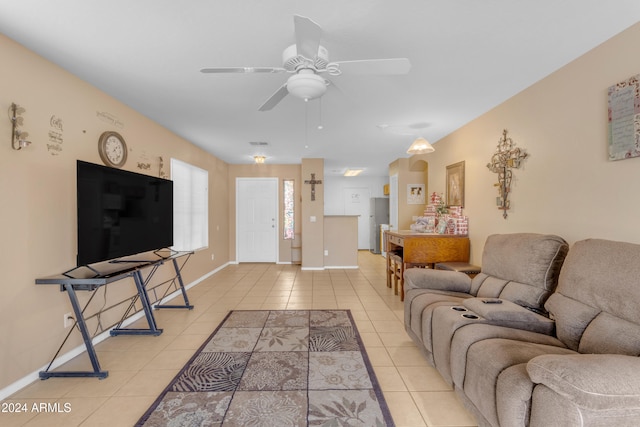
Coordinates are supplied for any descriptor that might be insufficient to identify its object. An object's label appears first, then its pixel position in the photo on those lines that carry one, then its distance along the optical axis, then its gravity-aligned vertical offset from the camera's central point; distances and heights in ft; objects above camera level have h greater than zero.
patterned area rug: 5.66 -4.06
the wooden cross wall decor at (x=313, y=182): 20.15 +2.05
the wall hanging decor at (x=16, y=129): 6.43 +1.86
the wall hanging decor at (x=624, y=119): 5.89 +1.97
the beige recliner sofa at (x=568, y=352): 3.47 -2.23
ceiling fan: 5.71 +2.98
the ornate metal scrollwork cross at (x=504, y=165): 9.50 +1.57
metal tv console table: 6.86 -1.89
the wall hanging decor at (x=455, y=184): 12.83 +1.25
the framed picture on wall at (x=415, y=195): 19.75 +1.11
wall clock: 9.02 +2.05
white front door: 22.52 -0.62
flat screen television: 7.11 -0.06
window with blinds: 14.56 +0.28
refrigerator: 27.43 -0.48
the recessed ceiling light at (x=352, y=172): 25.59 +3.63
